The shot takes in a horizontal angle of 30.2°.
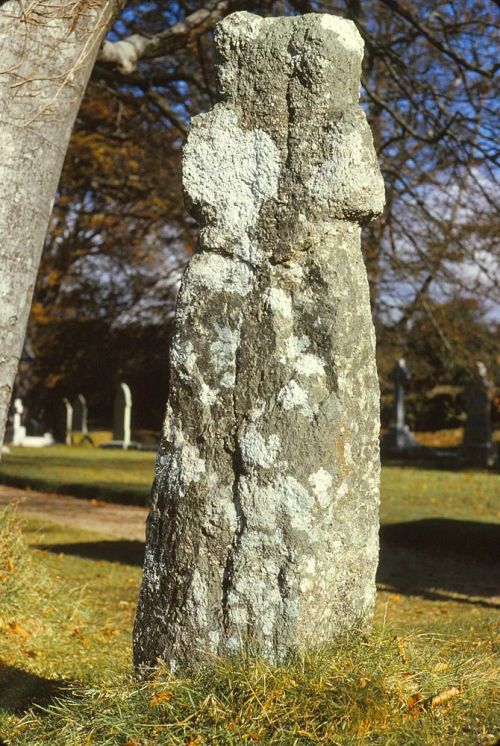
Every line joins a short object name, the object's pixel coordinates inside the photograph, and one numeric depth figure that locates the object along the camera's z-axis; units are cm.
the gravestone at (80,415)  2969
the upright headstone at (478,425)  2169
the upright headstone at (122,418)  2720
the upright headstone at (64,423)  2944
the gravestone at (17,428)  2769
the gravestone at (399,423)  2508
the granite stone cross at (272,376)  374
